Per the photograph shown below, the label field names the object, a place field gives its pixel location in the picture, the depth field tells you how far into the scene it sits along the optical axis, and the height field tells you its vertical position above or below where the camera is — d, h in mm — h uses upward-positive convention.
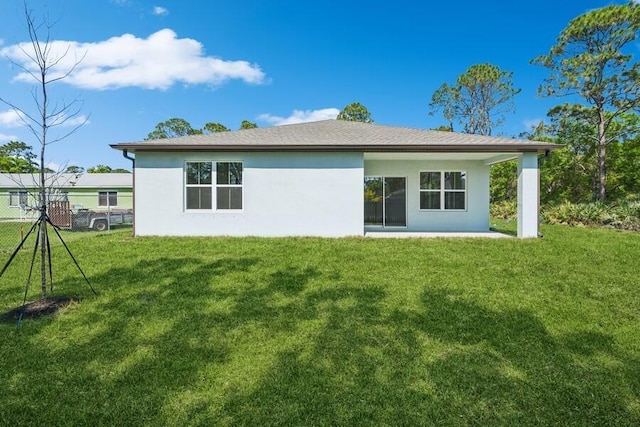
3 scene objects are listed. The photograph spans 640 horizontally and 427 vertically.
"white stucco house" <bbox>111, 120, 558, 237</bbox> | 9617 +655
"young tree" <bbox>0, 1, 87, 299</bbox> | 4469 +1662
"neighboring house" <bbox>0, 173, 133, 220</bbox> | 23234 +1037
